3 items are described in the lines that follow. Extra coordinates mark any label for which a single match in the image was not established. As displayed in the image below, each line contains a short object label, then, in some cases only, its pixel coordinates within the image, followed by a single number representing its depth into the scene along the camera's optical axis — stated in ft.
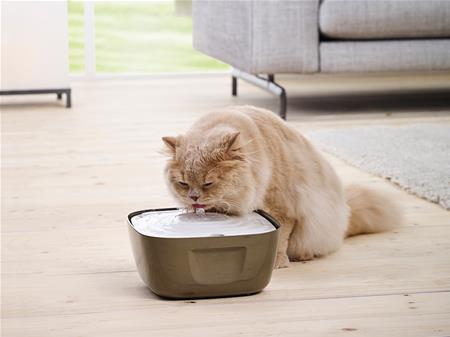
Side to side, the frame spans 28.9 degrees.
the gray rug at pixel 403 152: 8.22
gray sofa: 11.73
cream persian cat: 5.25
